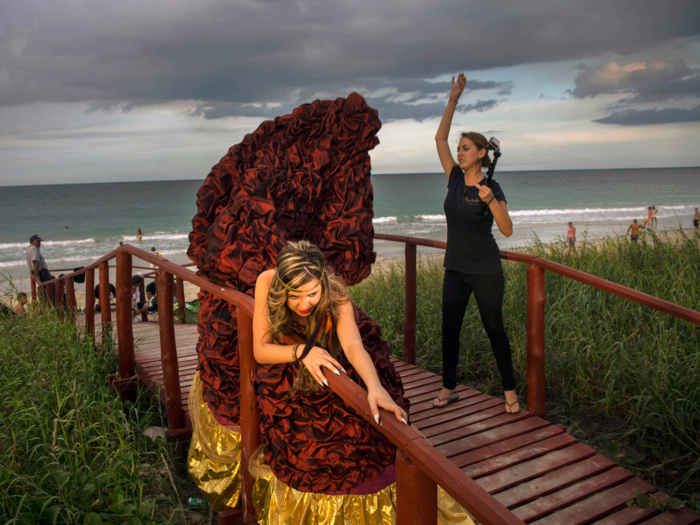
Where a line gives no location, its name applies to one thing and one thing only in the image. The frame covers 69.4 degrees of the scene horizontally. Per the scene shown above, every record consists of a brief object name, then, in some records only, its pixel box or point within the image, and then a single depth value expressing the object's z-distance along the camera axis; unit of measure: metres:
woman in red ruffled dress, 1.81
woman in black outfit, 2.90
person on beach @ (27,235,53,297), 8.45
